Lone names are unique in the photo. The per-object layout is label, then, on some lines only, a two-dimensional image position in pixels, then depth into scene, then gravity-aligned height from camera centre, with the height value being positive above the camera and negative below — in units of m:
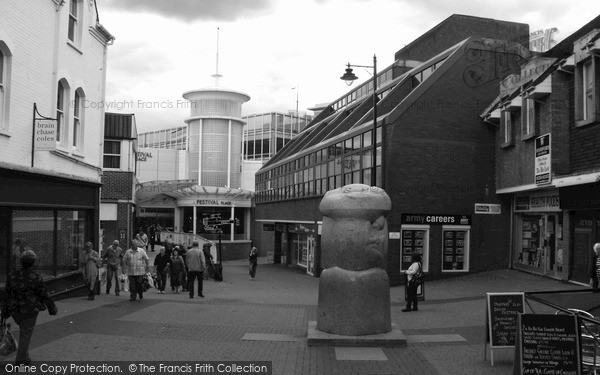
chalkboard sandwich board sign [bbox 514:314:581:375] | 6.95 -1.54
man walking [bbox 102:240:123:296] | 17.98 -1.72
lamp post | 21.19 +4.82
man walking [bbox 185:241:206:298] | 16.94 -1.63
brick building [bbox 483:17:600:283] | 17.11 +1.80
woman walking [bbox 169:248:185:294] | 19.34 -2.05
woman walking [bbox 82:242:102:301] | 16.20 -1.73
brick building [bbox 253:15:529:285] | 23.27 +1.90
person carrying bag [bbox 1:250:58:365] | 8.01 -1.31
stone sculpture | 10.36 -1.04
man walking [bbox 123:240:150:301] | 15.90 -1.65
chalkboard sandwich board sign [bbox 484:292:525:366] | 8.93 -1.58
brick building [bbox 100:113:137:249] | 30.58 +1.23
